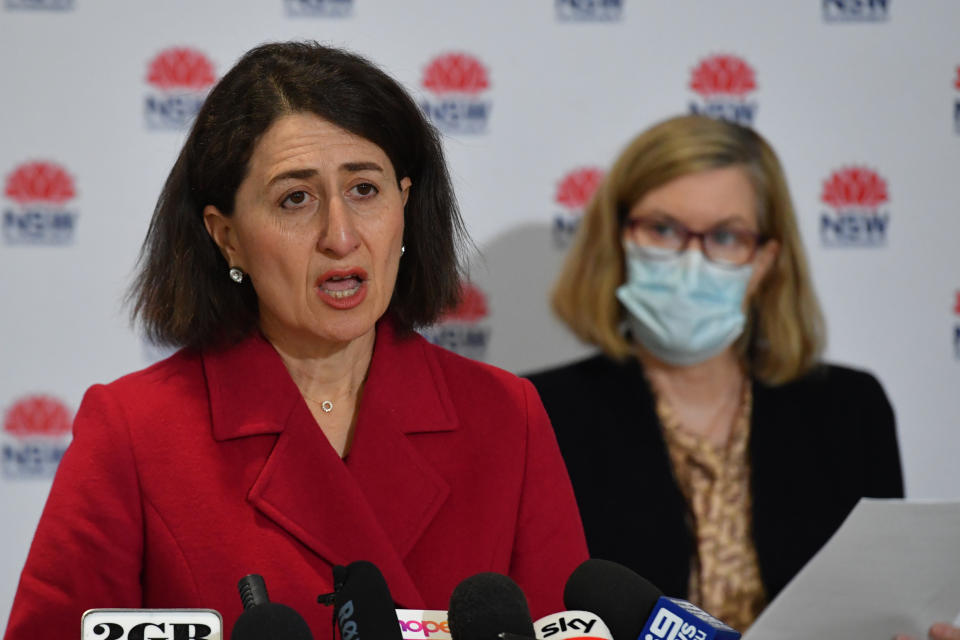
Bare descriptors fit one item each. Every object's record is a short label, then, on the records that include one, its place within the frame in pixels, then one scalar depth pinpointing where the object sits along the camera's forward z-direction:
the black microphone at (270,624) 3.60
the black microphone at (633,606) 3.64
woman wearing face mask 4.49
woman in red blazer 3.89
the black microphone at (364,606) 3.63
